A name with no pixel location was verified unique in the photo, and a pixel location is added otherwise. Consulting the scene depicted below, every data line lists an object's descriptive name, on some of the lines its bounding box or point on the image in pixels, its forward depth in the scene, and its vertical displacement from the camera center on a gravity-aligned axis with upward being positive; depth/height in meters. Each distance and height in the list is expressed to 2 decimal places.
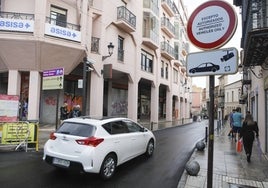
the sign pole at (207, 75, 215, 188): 3.56 -0.49
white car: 5.89 -1.11
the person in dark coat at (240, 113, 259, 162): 8.30 -0.94
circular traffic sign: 3.26 +1.19
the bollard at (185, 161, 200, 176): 6.42 -1.73
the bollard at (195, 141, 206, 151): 10.12 -1.74
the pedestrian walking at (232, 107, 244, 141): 12.77 -0.74
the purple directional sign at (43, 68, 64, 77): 10.91 +1.48
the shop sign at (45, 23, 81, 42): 13.98 +4.39
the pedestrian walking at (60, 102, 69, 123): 13.80 -0.56
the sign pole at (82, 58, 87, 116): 11.93 +0.65
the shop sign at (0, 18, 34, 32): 13.29 +4.45
